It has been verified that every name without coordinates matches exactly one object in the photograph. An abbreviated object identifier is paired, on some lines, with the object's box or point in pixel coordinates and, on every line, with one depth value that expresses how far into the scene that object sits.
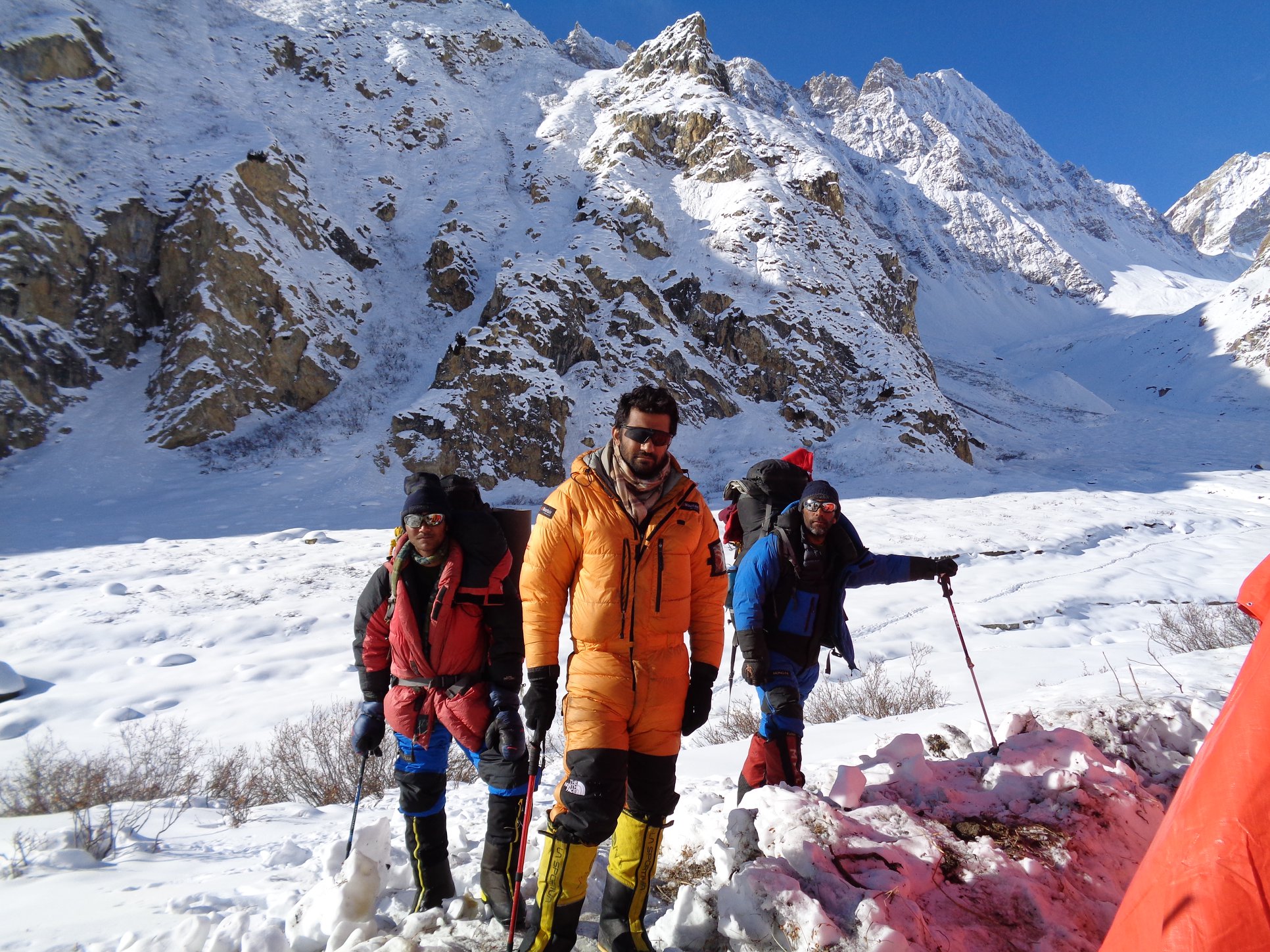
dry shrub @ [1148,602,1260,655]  6.96
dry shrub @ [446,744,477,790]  4.80
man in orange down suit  2.15
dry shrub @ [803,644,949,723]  5.90
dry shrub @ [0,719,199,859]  3.54
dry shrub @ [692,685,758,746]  5.78
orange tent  1.46
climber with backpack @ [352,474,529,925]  2.58
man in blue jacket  3.11
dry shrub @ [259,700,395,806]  4.47
